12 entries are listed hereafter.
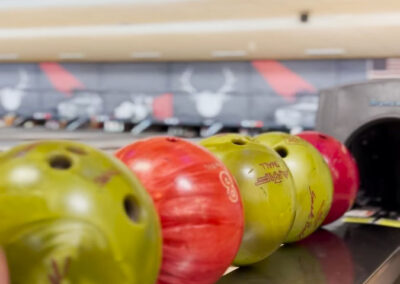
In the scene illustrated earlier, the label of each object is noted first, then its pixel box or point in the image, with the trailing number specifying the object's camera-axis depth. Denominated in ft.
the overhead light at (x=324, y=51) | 22.85
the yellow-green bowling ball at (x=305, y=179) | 4.90
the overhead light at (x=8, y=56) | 30.04
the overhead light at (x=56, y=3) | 15.78
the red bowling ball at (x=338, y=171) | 5.91
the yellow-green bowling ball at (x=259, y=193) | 4.07
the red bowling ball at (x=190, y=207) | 3.26
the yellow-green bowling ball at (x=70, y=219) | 2.45
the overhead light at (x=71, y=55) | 28.22
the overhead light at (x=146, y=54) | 26.27
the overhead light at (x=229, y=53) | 24.48
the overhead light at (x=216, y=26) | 17.29
